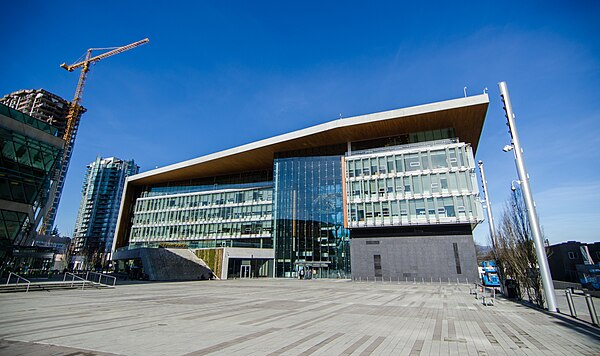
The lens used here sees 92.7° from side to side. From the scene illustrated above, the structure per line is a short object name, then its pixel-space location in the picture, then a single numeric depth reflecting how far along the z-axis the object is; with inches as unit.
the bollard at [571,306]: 499.9
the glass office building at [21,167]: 1015.0
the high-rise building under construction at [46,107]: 4872.0
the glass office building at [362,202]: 1601.9
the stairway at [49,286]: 817.8
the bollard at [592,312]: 434.2
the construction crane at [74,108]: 3729.1
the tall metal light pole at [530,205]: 574.9
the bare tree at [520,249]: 684.7
